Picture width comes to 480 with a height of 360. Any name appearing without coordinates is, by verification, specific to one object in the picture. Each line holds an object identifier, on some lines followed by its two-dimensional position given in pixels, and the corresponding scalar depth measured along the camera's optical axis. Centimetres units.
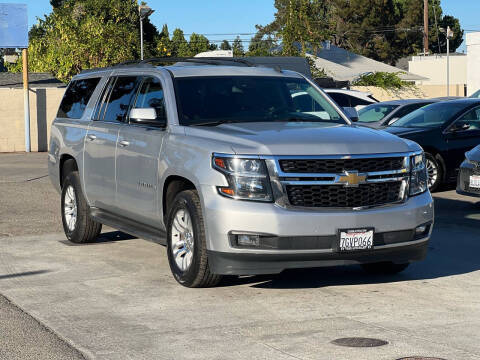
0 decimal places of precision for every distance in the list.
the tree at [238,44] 11031
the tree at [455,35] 10388
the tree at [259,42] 5190
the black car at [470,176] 1282
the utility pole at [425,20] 6836
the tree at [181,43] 9894
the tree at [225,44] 14970
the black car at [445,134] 1594
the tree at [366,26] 9094
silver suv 758
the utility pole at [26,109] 3052
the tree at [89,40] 5616
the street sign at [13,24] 3531
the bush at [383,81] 4494
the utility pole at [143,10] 3366
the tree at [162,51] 5621
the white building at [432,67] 7531
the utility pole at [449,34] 5281
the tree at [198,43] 10468
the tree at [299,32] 4872
